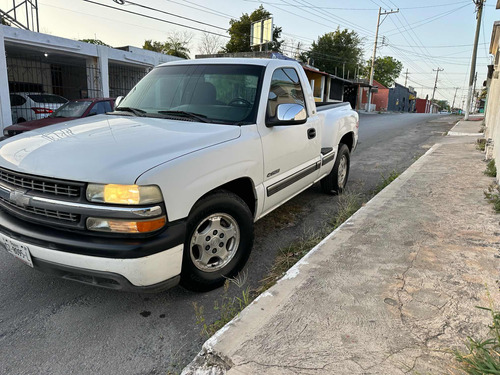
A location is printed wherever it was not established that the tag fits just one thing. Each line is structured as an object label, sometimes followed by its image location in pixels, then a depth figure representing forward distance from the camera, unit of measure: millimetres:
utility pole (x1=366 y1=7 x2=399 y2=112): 44594
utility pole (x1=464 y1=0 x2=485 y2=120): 23828
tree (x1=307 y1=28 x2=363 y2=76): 52781
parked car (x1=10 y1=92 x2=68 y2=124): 13430
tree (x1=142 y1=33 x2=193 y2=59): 37781
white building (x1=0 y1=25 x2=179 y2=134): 12768
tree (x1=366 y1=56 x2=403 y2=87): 77938
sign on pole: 30594
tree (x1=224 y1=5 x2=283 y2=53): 47344
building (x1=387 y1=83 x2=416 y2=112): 65531
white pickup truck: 2314
